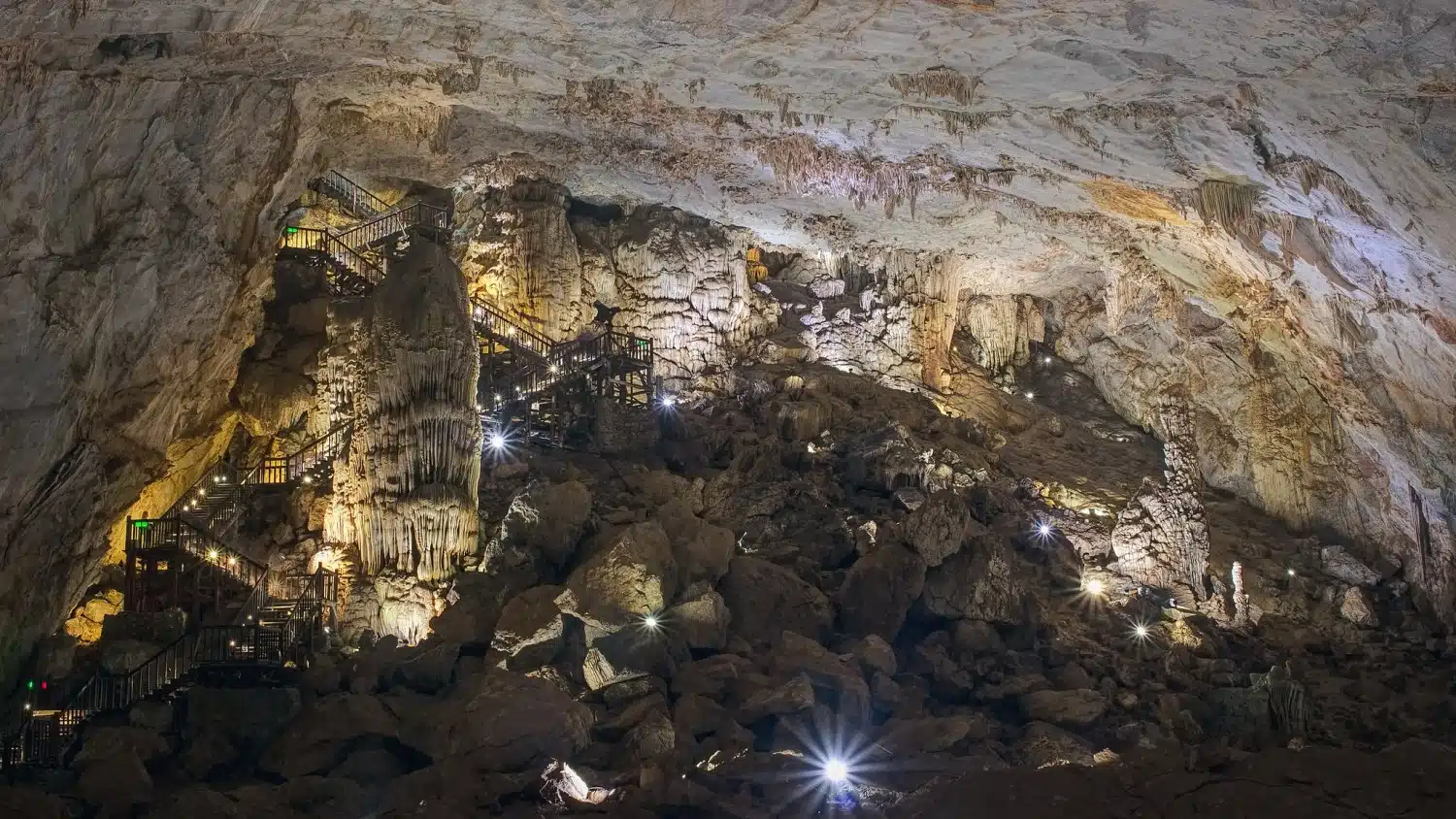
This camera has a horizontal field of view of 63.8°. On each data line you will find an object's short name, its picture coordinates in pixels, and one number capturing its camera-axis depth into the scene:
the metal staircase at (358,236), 22.44
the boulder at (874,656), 15.16
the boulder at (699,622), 14.99
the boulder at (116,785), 11.78
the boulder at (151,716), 13.71
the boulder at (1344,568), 22.09
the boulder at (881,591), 16.61
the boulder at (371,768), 12.74
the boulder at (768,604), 16.11
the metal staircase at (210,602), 14.03
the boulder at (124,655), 15.09
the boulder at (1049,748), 13.82
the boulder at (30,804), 10.83
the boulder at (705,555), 15.80
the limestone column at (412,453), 16.02
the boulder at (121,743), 12.89
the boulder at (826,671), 13.83
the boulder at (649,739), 12.55
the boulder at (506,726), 12.35
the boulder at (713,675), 14.05
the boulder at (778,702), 13.47
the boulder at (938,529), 17.39
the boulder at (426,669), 14.27
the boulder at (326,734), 12.95
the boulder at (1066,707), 15.10
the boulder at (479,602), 15.05
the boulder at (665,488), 18.56
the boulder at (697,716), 13.24
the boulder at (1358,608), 20.88
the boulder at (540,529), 16.16
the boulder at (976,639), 16.64
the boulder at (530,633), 14.32
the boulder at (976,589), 17.17
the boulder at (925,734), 13.12
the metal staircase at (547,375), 20.08
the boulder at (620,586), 14.50
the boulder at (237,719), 13.54
